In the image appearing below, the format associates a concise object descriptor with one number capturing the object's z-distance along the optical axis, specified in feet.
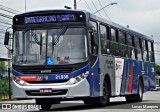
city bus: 53.42
